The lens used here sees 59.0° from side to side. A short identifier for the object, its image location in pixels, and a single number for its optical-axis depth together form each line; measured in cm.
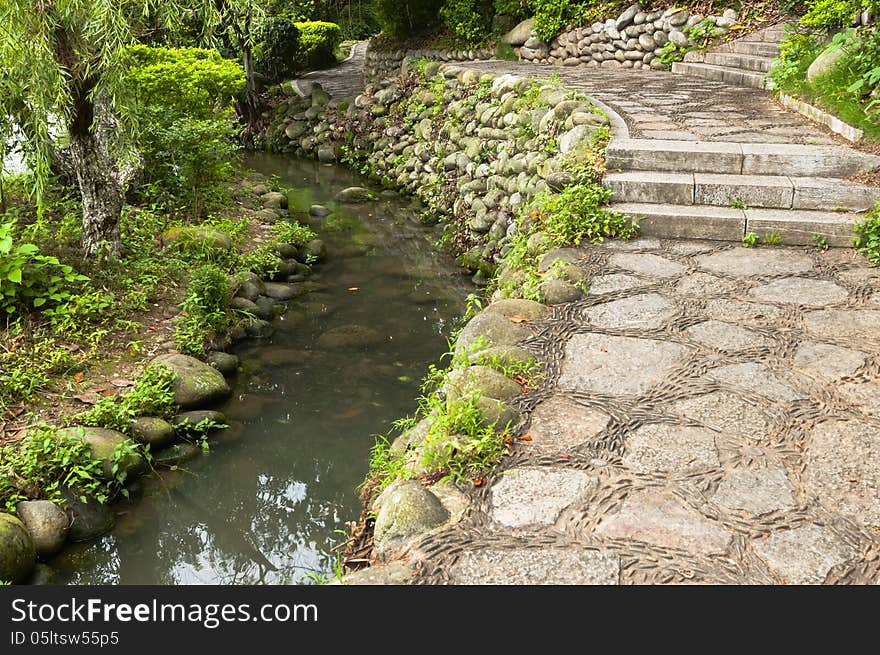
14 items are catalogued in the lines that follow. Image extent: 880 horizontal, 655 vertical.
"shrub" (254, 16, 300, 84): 1520
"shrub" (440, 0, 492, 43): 1251
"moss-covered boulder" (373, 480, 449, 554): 246
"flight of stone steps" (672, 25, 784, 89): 850
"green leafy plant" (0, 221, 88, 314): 500
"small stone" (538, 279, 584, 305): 402
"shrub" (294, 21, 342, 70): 1712
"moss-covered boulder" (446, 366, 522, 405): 312
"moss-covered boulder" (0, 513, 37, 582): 346
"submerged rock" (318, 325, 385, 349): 607
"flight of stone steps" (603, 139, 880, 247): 476
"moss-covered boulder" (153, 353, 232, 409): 496
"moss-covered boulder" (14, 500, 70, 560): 376
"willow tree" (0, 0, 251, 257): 436
